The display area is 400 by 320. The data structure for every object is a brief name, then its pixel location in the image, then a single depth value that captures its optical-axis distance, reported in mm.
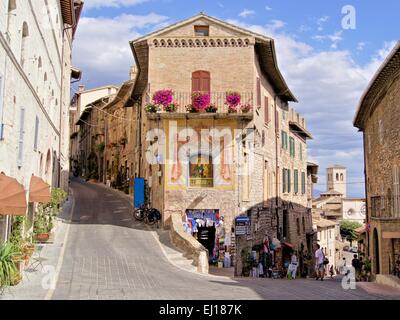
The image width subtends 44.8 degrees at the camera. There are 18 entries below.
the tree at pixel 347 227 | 78081
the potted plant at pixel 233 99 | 22703
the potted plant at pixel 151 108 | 22891
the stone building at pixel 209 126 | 23062
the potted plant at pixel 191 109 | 22828
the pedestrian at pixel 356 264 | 25672
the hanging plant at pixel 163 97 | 22812
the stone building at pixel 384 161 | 19562
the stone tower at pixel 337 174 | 129875
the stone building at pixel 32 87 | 13383
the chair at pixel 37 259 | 14811
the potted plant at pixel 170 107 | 22906
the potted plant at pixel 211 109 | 22844
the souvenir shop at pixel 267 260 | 23500
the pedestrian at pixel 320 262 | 20625
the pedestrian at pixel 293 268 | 23984
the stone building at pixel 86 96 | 55831
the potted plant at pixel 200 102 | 22734
